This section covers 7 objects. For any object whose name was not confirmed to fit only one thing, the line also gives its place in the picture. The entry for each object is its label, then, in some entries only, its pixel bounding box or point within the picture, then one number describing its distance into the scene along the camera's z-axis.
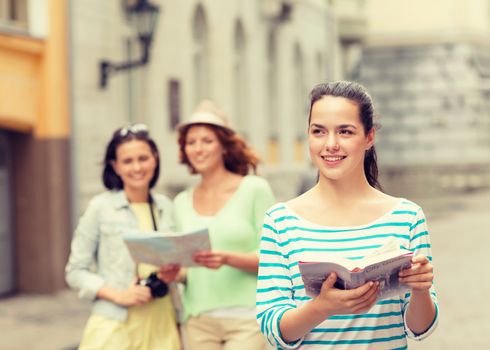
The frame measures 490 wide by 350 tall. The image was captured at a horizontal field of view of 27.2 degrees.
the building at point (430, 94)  29.06
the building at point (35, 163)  11.75
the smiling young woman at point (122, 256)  4.42
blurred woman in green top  4.50
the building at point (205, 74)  12.67
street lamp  12.78
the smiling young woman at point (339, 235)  2.80
